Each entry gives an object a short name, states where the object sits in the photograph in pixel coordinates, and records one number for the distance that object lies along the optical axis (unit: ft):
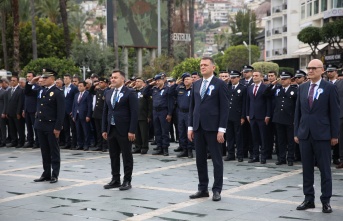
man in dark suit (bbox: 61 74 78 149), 59.57
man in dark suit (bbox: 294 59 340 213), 28.86
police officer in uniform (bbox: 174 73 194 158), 51.29
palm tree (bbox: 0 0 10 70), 136.56
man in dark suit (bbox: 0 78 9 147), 62.90
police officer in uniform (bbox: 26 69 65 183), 38.22
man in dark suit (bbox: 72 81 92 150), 57.93
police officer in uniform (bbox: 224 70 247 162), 48.88
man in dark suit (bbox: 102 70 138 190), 35.53
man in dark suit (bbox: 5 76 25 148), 61.05
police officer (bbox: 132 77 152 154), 55.06
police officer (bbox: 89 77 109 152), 56.44
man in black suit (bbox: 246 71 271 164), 47.50
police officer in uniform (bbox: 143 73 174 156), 53.93
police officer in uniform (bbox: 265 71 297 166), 46.19
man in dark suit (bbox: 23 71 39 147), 59.02
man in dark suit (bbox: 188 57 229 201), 31.68
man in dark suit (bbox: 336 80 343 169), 43.88
